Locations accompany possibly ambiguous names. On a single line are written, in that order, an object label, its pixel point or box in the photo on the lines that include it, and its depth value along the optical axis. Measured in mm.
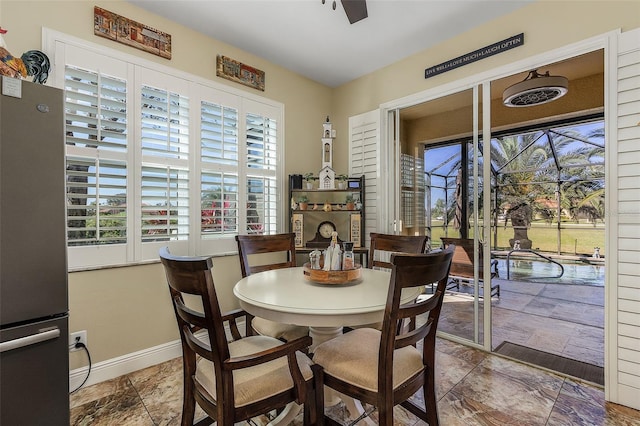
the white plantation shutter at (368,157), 3373
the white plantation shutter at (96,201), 2045
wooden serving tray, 1754
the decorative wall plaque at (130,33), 2168
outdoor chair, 2742
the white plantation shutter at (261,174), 3051
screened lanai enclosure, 2803
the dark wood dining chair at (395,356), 1244
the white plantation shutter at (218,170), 2727
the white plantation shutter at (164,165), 2387
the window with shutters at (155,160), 2086
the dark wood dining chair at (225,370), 1148
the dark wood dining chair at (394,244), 2230
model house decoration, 3207
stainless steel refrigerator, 1172
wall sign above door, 2371
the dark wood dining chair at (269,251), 1906
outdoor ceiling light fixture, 2514
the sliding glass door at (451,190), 2668
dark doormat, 2244
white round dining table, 1337
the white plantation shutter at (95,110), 2049
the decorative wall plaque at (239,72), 2820
